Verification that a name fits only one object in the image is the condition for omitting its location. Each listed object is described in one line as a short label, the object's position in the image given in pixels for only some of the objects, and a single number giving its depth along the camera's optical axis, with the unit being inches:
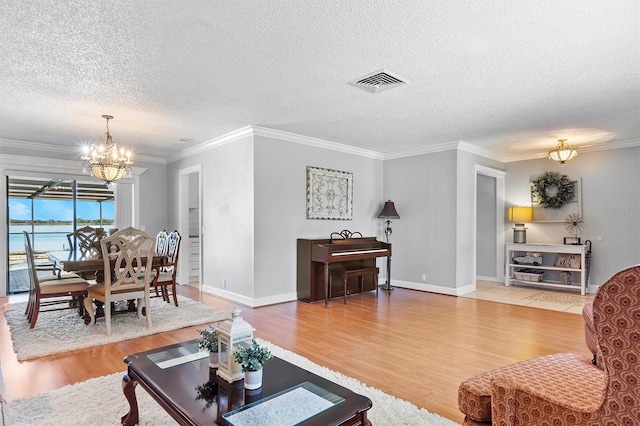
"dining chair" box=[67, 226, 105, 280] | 196.1
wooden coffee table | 60.0
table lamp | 275.6
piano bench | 211.8
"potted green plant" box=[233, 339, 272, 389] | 66.2
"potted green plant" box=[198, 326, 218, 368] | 77.0
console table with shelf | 245.0
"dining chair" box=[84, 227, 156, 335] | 148.3
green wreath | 259.9
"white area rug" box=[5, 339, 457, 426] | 84.7
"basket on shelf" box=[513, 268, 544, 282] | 264.8
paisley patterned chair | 46.1
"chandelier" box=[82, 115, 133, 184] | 179.5
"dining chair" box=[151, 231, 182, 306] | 192.0
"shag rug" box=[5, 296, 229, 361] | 136.5
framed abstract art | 234.2
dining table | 153.6
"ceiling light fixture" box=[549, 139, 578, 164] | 221.3
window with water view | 290.2
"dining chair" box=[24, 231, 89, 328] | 156.3
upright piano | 208.9
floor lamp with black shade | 263.7
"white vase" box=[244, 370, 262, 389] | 67.2
